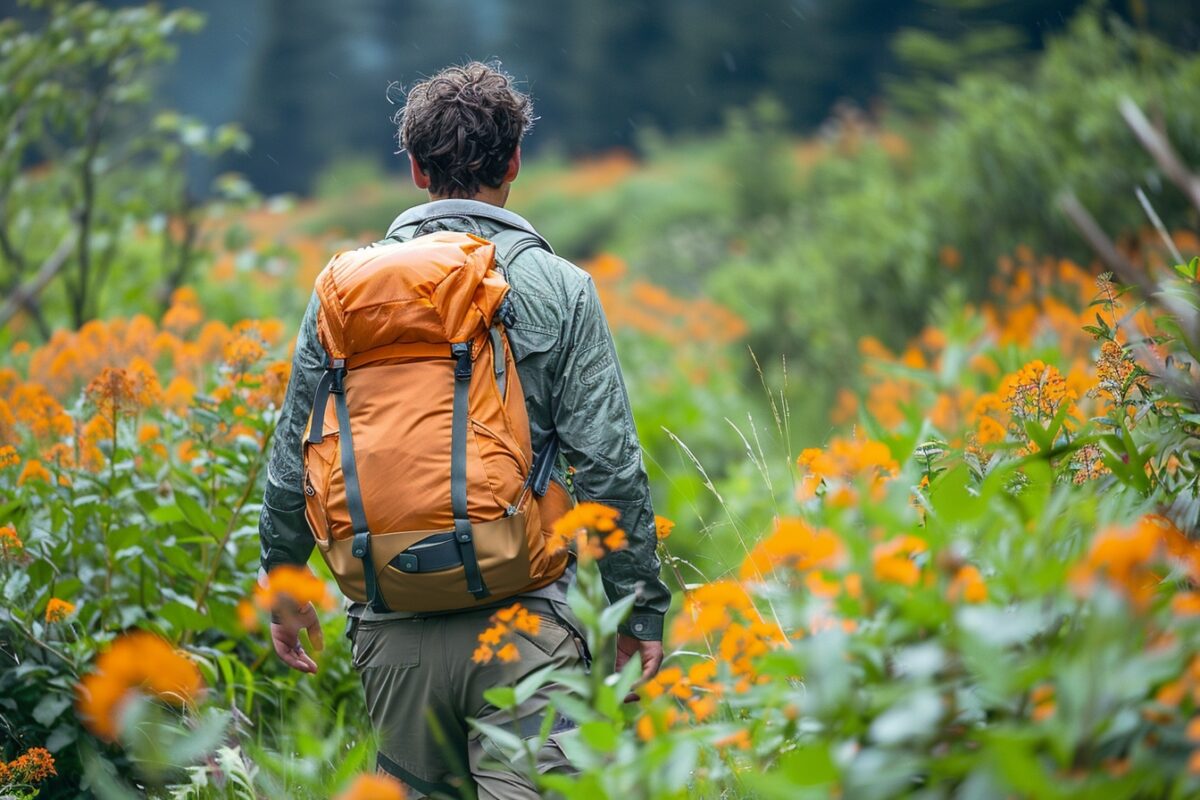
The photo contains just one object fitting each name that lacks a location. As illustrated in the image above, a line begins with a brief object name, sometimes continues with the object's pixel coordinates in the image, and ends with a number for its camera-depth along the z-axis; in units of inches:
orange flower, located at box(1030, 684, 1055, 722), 208.0
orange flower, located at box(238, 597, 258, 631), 211.1
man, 229.3
